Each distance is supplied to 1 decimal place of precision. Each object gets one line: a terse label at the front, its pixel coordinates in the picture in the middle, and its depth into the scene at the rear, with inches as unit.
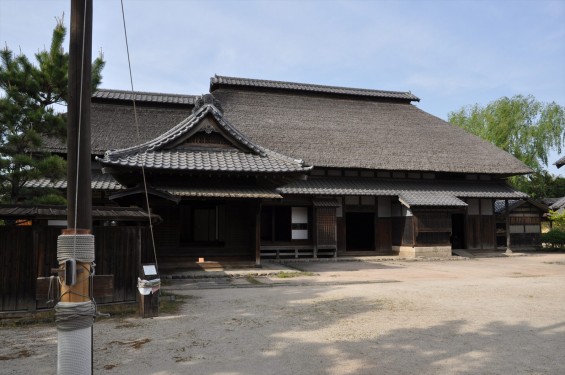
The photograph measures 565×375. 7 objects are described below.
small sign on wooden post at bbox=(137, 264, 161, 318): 274.5
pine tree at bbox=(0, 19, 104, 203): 347.6
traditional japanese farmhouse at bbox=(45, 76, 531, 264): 499.5
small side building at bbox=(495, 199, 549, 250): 909.8
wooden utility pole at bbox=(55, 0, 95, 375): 102.4
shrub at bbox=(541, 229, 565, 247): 923.4
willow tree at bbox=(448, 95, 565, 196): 1358.3
